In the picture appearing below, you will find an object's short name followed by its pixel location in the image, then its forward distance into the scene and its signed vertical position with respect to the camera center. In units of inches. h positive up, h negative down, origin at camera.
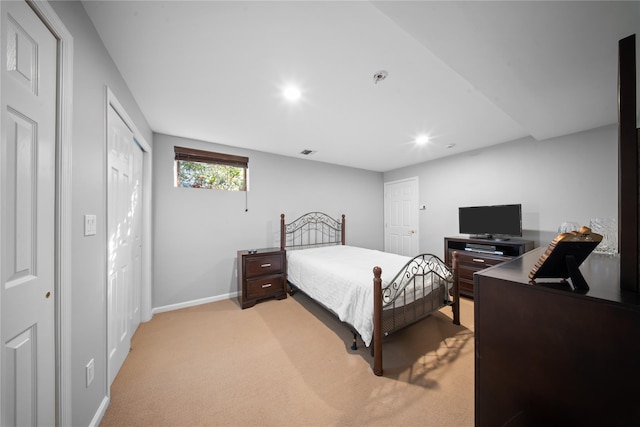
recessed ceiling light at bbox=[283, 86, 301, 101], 75.1 +43.5
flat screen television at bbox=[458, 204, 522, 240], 121.0 -4.5
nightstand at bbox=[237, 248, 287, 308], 117.3 -34.9
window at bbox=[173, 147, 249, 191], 121.3 +26.6
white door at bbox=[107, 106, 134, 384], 63.0 -7.8
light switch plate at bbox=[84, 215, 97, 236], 47.7 -2.5
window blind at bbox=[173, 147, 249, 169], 120.0 +33.2
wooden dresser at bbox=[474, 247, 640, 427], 23.8 -17.8
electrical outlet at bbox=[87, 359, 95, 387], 48.9 -36.2
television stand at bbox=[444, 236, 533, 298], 116.1 -22.3
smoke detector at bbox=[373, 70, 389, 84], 66.9 +43.6
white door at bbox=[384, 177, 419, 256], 178.5 -3.1
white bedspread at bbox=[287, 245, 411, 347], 74.1 -26.6
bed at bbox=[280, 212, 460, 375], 70.7 -29.3
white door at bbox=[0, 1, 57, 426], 29.6 -0.4
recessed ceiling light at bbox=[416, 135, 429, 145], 120.4 +42.7
